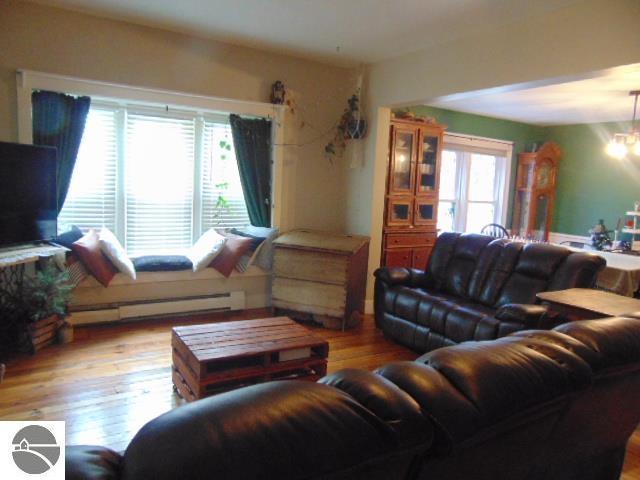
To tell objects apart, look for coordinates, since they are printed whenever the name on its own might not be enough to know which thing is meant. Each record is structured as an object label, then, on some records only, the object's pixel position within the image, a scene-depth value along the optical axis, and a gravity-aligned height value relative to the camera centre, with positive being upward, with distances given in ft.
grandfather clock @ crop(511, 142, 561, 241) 23.98 +0.25
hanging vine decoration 16.02 +2.07
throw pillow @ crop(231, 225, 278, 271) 15.38 -2.10
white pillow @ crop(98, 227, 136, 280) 13.03 -2.13
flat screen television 10.85 -0.47
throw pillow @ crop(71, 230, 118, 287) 12.60 -2.22
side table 7.72 -1.82
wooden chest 14.10 -2.76
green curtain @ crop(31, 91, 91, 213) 12.48 +1.35
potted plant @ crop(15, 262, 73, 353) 11.13 -3.19
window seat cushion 13.84 -2.51
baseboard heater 13.24 -3.90
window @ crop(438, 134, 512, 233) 22.27 +0.53
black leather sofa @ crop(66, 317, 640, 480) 2.21 -1.31
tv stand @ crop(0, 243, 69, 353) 10.34 -2.43
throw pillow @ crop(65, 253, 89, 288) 12.67 -2.56
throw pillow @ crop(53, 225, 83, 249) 12.60 -1.69
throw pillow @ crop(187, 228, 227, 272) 14.48 -2.16
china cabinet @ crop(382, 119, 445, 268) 16.92 -0.07
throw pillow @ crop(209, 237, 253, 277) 14.82 -2.36
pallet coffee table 8.18 -3.18
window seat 13.26 -3.54
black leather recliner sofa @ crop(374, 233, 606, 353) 10.58 -2.50
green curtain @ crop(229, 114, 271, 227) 15.52 +0.73
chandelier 15.93 +1.97
